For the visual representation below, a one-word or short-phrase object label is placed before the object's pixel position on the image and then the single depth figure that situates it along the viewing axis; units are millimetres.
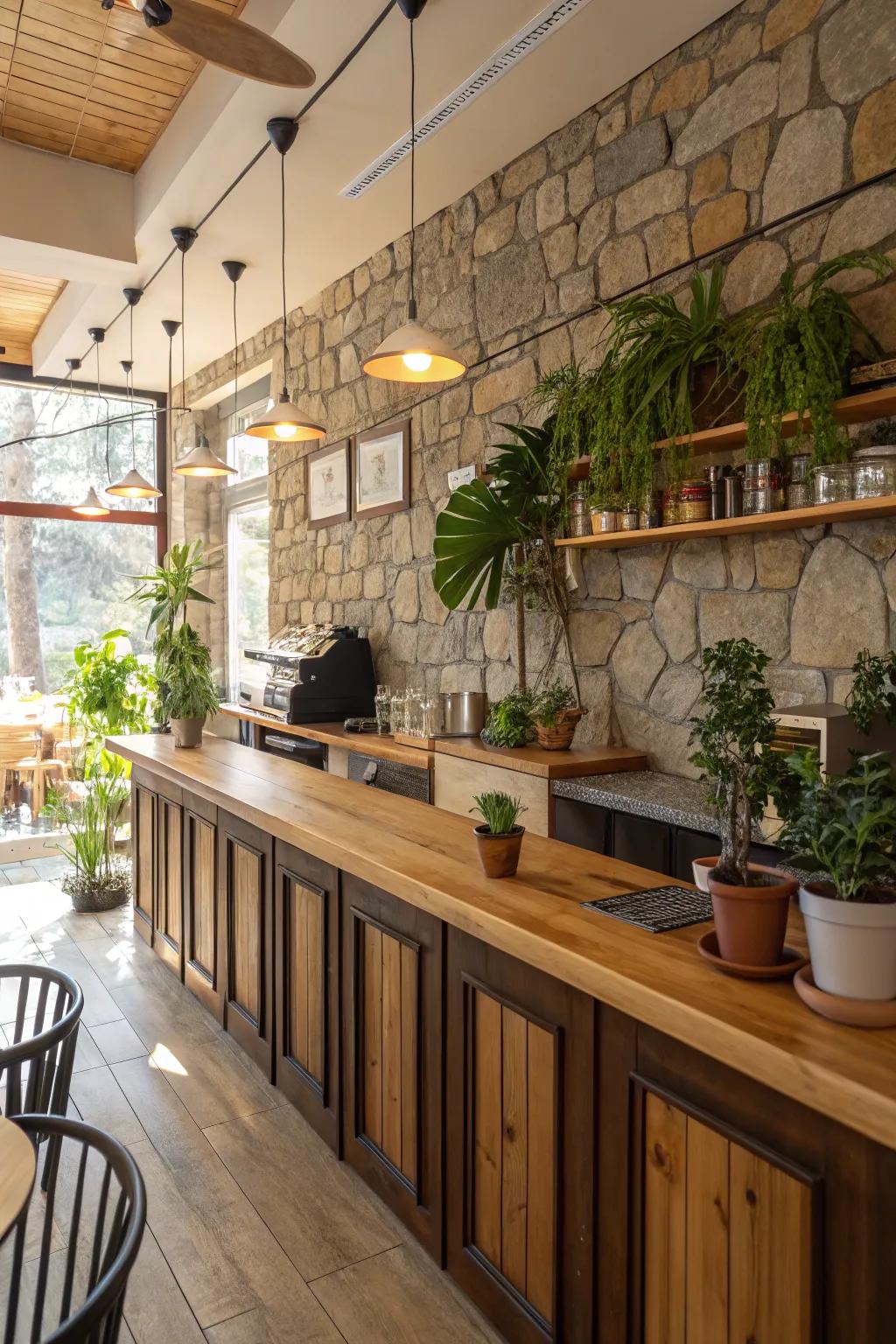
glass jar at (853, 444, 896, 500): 2371
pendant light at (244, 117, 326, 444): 3625
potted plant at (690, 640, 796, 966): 1397
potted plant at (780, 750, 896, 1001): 1231
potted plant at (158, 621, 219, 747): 4086
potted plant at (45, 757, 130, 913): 5121
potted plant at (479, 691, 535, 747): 3623
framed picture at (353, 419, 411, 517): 4906
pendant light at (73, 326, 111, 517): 6059
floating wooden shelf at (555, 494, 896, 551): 2404
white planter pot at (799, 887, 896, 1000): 1224
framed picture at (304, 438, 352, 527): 5469
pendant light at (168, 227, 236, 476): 4570
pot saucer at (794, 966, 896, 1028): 1225
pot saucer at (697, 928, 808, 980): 1384
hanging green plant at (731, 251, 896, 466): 2479
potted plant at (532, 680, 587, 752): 3514
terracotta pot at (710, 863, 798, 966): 1392
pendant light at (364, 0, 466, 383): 2773
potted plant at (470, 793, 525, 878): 1946
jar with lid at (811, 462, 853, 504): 2465
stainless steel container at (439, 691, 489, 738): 4062
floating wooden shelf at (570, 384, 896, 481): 2434
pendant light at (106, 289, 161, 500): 5207
